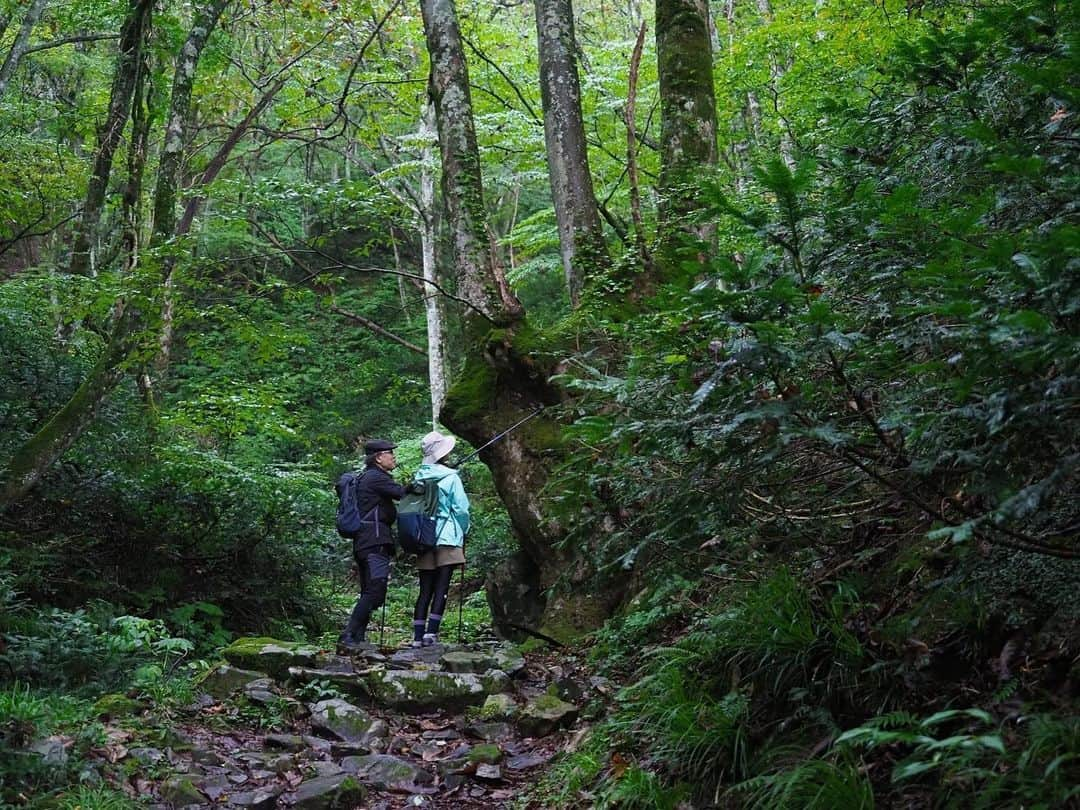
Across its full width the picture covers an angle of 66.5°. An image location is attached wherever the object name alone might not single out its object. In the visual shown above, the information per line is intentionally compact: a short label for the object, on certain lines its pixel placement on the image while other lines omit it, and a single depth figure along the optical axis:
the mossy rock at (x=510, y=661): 6.46
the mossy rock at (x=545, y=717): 5.34
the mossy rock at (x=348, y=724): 5.46
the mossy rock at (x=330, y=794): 4.36
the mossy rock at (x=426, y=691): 6.12
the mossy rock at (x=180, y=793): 4.20
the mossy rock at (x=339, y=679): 6.29
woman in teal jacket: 7.82
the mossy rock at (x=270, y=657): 6.67
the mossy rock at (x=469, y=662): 6.58
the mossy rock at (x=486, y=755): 4.91
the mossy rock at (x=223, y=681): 5.99
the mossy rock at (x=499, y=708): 5.76
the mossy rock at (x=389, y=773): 4.75
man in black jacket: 7.59
